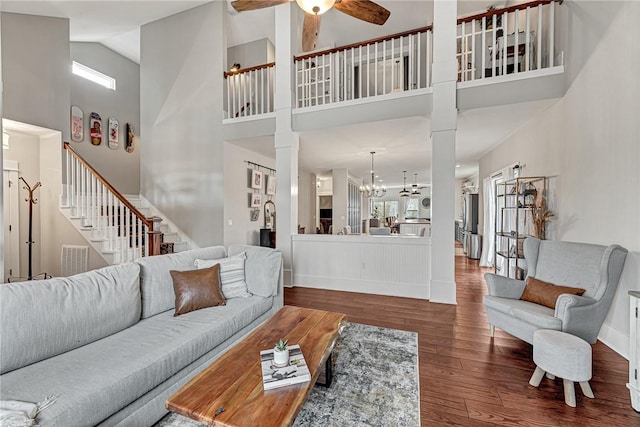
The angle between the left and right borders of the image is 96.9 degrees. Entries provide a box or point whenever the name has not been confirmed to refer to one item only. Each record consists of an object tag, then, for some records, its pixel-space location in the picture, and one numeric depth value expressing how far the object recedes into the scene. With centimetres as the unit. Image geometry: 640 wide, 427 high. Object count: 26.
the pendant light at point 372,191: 797
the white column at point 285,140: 468
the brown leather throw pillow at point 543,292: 244
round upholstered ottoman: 183
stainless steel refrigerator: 698
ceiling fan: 237
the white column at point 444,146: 374
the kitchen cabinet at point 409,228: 961
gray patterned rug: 172
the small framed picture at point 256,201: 602
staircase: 436
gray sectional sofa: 136
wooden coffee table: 120
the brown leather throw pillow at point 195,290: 236
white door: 465
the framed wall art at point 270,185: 659
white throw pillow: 271
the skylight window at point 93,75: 615
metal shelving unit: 407
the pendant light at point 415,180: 1005
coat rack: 444
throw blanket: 108
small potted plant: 152
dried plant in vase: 384
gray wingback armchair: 215
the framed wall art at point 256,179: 596
